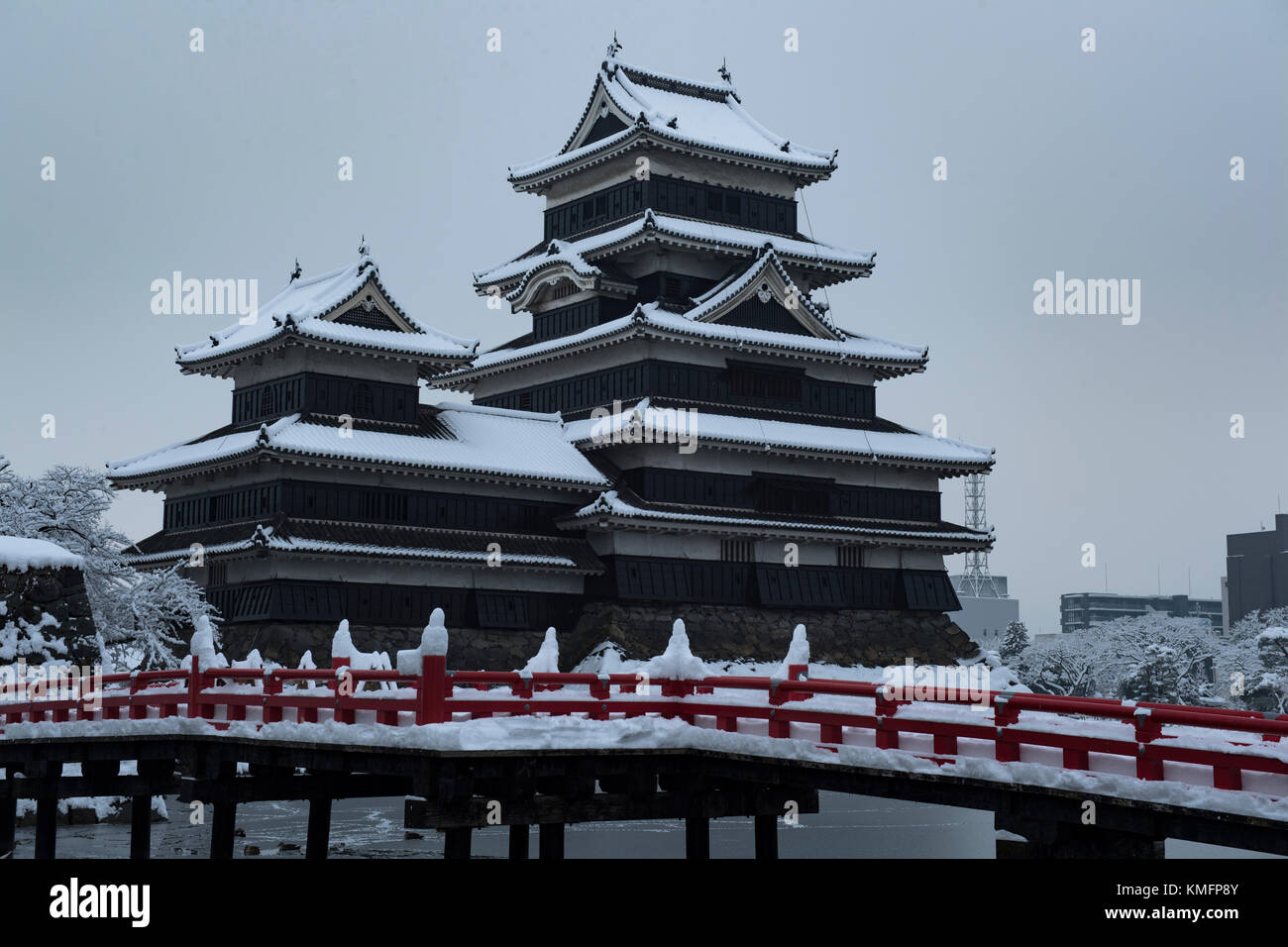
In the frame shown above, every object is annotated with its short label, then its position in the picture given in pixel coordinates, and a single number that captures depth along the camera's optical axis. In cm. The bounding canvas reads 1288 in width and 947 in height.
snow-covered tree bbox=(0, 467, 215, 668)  5009
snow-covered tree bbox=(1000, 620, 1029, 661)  10219
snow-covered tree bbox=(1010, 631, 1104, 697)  9394
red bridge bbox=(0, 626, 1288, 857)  1733
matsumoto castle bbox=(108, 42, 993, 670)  5625
